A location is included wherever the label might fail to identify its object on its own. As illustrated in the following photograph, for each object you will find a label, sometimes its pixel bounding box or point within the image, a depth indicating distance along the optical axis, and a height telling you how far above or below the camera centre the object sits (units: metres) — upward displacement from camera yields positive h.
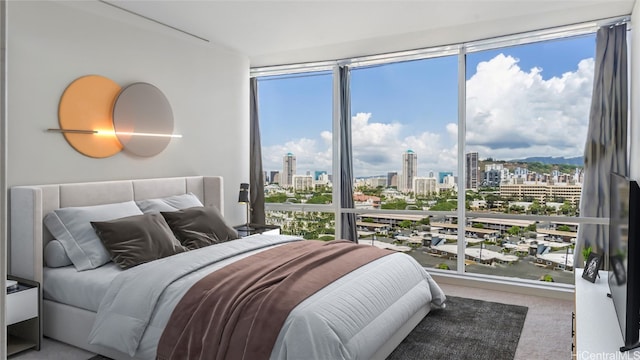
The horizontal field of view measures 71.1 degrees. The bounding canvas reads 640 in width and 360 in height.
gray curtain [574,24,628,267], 3.91 +0.40
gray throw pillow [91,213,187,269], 3.16 -0.44
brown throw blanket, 2.25 -0.69
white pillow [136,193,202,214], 3.90 -0.22
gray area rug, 2.92 -1.12
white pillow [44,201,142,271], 3.17 -0.40
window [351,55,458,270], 4.80 +0.31
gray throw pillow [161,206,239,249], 3.70 -0.41
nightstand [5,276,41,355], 2.87 -0.89
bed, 2.31 -0.70
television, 1.86 -0.39
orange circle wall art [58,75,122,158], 3.56 +0.54
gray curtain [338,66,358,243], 5.28 +0.28
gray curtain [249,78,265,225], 5.70 +0.23
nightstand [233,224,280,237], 4.89 -0.57
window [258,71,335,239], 5.49 +0.35
